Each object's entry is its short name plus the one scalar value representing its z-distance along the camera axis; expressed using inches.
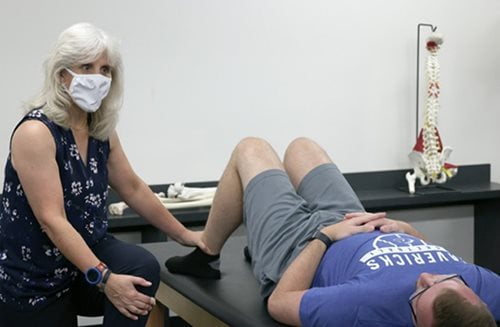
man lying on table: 73.1
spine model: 152.3
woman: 75.9
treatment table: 82.9
